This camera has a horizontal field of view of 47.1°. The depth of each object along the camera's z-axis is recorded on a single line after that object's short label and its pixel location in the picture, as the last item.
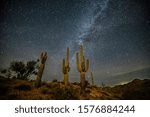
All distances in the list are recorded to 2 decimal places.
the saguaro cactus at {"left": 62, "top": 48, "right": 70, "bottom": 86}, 11.56
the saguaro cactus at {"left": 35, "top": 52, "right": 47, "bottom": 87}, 10.40
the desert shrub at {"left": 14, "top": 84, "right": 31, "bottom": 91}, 10.42
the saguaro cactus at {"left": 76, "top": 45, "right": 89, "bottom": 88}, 10.76
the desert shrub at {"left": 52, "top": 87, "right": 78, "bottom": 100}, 8.80
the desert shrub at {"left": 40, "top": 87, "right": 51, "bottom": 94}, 10.20
